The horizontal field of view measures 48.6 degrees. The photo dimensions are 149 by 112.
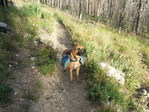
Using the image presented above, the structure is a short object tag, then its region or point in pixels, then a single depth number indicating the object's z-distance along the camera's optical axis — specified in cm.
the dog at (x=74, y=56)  525
